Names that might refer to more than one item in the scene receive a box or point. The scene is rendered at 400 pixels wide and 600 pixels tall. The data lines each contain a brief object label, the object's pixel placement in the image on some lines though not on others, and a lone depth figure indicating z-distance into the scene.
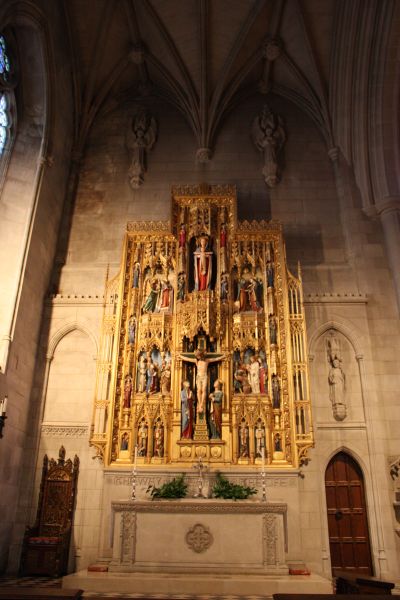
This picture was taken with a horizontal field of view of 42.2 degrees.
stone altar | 8.30
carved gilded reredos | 10.95
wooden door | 10.89
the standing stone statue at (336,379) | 11.87
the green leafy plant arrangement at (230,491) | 9.38
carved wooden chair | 10.22
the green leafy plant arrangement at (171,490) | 9.56
